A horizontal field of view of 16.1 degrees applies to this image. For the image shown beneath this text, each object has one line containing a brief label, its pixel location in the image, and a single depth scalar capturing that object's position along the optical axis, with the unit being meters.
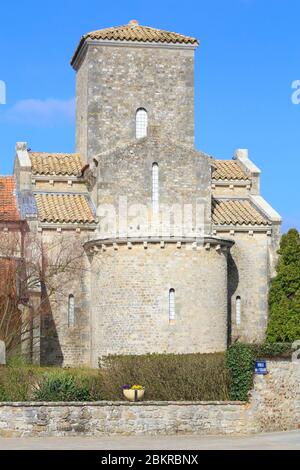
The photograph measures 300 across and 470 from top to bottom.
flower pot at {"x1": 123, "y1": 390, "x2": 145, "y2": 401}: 31.53
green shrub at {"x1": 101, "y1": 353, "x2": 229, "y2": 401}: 32.41
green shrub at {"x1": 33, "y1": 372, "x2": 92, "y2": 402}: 31.05
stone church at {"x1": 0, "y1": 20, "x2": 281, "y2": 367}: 41.50
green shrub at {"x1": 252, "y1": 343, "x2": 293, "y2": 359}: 34.22
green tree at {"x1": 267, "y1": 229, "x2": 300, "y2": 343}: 44.56
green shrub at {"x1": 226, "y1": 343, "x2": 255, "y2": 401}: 31.62
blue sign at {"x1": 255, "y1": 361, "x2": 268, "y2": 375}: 31.83
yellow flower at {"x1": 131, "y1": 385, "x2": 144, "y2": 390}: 31.73
